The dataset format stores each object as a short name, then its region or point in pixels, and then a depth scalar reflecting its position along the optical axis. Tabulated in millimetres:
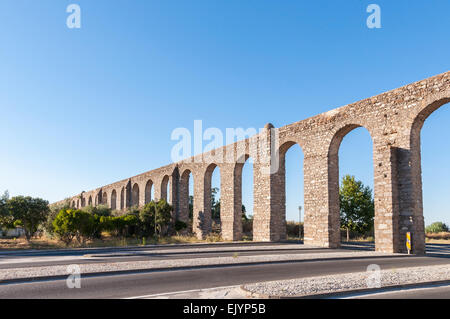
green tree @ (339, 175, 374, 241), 32438
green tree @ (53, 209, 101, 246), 23080
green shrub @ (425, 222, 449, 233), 45159
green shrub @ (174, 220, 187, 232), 32188
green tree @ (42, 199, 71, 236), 29406
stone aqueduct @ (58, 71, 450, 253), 15547
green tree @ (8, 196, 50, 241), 31000
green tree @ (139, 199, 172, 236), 30031
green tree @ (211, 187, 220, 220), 48009
